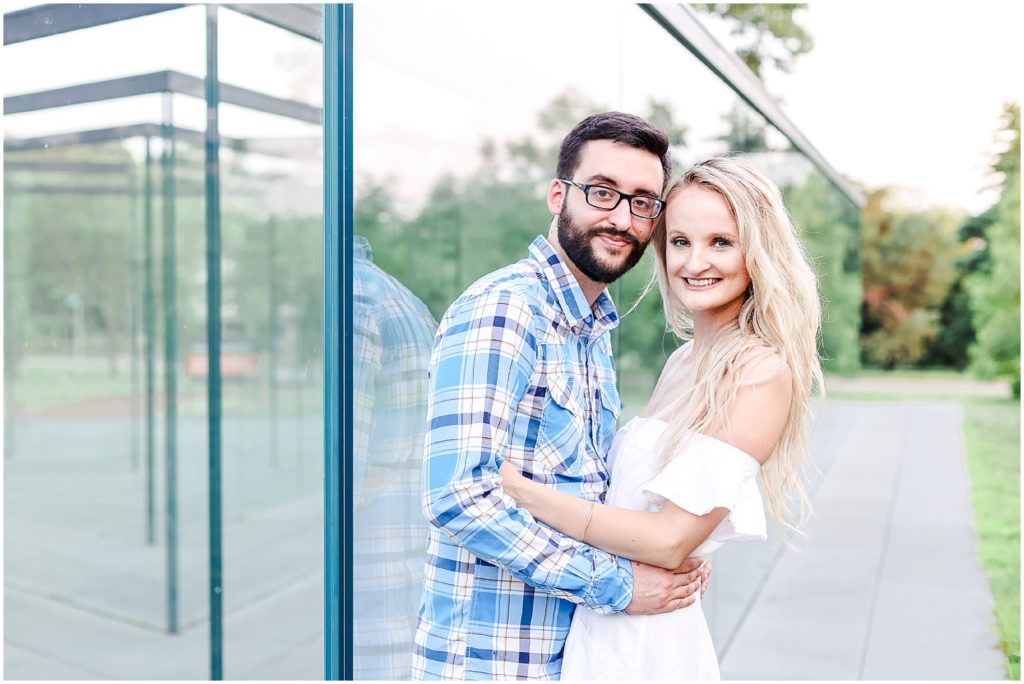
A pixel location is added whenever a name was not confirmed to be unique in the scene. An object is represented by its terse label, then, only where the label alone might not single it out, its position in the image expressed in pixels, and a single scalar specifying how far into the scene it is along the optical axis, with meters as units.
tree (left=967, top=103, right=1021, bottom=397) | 13.51
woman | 1.80
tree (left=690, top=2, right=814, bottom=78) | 11.20
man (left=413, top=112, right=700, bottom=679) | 1.66
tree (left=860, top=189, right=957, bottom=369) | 30.36
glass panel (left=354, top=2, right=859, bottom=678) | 2.12
